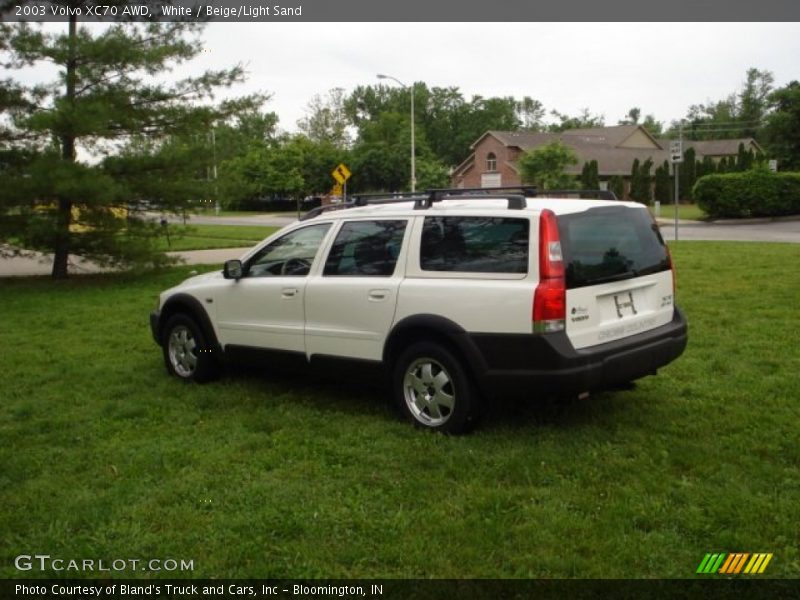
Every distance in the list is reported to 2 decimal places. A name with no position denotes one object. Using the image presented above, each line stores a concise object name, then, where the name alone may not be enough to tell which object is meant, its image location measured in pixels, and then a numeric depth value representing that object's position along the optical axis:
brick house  65.56
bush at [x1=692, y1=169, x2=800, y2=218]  37.09
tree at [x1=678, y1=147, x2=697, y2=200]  60.41
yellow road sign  30.97
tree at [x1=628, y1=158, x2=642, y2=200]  59.44
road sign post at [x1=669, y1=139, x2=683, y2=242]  20.27
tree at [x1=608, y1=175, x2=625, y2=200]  58.28
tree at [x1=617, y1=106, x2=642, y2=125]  152.12
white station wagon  4.98
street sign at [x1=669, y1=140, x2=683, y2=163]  20.30
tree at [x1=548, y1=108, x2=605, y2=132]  115.56
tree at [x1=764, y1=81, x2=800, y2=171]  56.03
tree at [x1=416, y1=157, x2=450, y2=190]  61.12
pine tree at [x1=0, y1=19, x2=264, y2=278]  14.31
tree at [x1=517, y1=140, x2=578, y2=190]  48.62
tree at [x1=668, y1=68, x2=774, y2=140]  120.81
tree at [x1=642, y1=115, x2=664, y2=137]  136.34
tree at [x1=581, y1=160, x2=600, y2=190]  57.41
